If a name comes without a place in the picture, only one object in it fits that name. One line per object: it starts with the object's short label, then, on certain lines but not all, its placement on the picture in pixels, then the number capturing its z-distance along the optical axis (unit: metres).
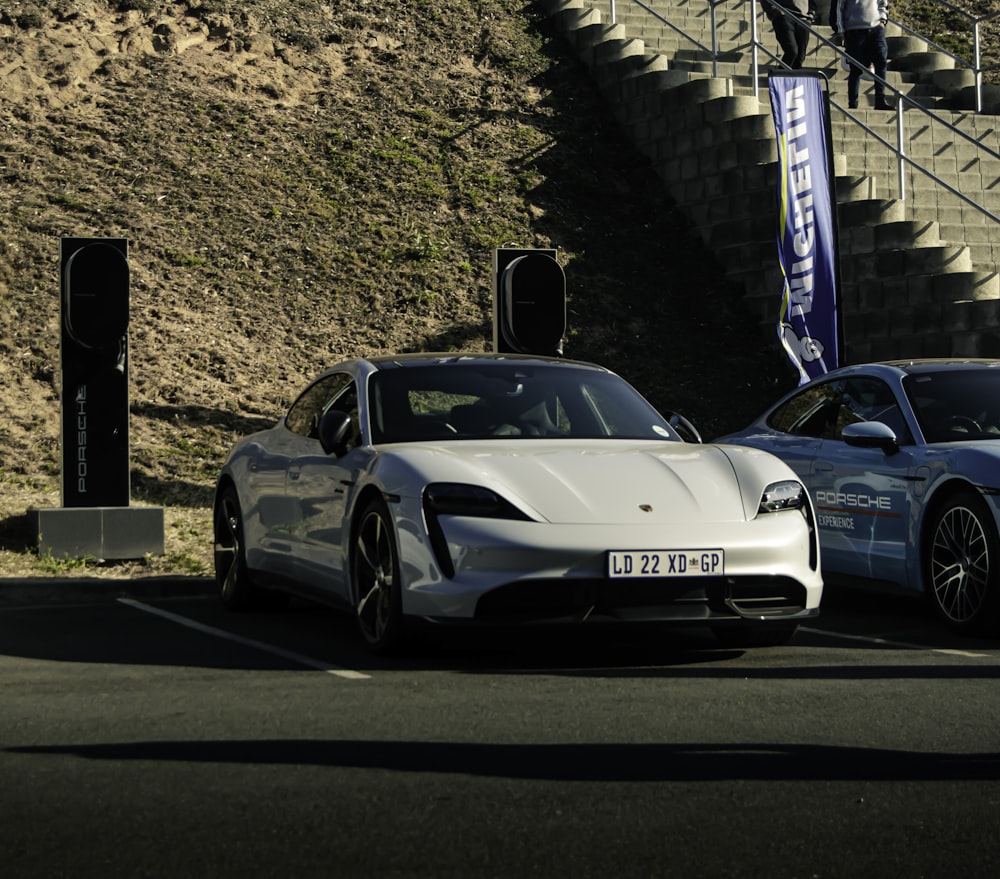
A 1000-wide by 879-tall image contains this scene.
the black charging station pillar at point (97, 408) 12.42
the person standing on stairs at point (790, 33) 24.42
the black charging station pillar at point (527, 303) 13.77
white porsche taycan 7.40
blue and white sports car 8.87
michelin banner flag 15.77
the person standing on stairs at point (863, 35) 22.44
